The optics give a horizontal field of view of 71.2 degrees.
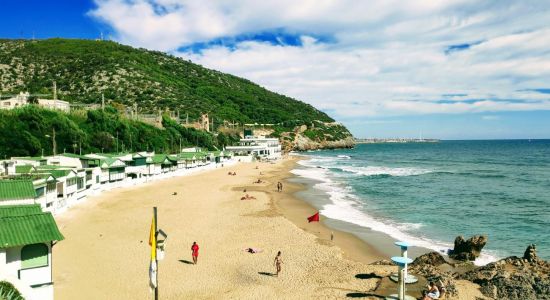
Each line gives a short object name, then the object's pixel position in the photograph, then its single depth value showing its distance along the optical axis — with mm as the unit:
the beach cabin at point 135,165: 50969
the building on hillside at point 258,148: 112938
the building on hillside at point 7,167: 32753
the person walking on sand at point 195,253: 20631
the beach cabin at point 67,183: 31573
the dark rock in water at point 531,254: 19453
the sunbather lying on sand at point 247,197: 40981
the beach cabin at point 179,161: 65075
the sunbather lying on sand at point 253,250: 22719
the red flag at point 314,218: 25689
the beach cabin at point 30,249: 13727
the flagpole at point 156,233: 10334
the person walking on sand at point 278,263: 19148
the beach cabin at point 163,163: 58297
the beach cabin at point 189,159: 69338
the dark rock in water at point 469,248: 21984
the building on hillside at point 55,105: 70000
